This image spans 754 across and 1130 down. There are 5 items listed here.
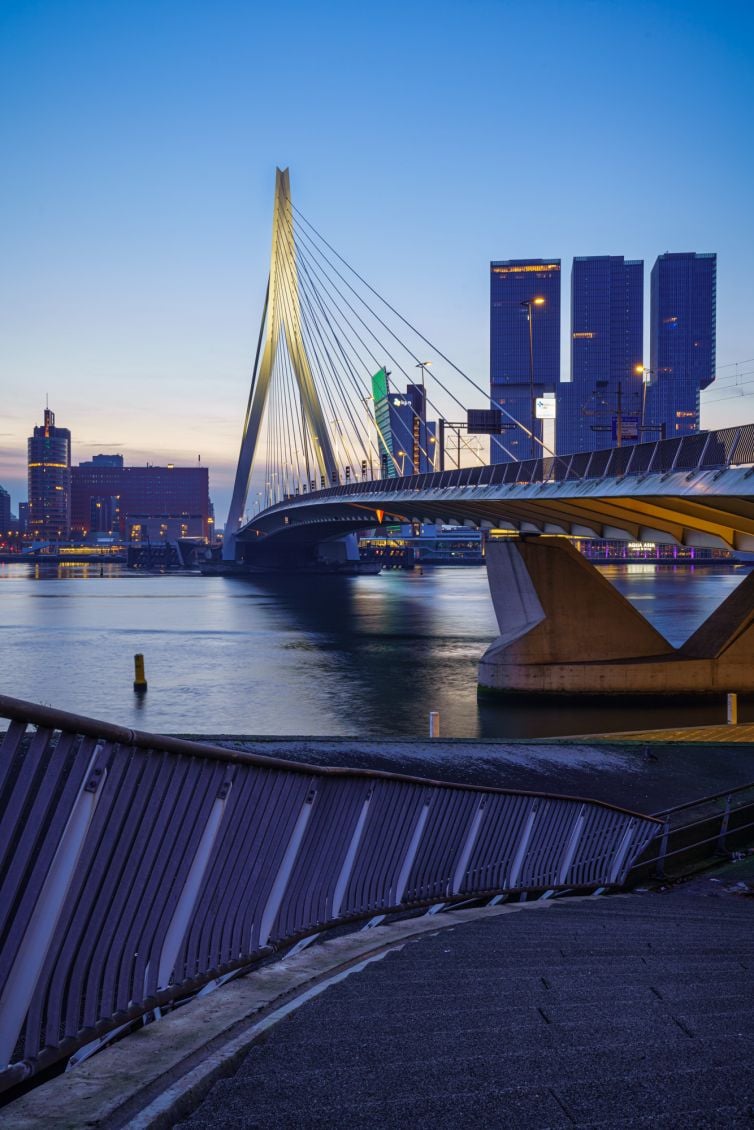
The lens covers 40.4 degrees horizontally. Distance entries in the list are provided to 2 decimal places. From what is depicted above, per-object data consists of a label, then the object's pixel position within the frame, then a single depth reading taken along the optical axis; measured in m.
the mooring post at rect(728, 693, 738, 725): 24.08
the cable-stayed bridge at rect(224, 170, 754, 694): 21.27
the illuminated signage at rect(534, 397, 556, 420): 55.62
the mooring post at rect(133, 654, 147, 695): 35.16
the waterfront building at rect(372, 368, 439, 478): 60.12
